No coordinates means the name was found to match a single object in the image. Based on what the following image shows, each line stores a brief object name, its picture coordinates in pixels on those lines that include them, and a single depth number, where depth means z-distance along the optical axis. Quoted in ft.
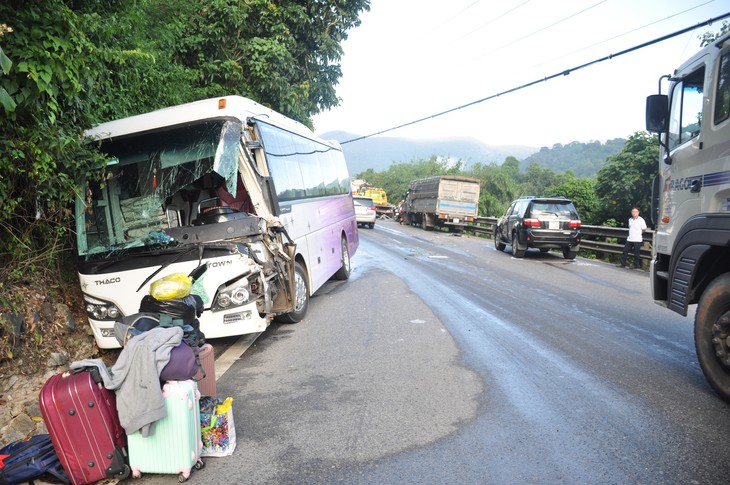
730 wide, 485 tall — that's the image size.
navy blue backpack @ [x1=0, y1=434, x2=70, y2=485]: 10.41
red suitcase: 10.15
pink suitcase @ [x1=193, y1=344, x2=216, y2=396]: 12.85
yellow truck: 160.72
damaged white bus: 18.42
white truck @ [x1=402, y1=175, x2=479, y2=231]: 96.99
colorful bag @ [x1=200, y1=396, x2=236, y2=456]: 11.51
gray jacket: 10.28
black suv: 51.26
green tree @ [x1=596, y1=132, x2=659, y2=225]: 67.82
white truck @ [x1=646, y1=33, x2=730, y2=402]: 14.07
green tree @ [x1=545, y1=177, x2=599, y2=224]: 83.30
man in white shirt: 46.26
